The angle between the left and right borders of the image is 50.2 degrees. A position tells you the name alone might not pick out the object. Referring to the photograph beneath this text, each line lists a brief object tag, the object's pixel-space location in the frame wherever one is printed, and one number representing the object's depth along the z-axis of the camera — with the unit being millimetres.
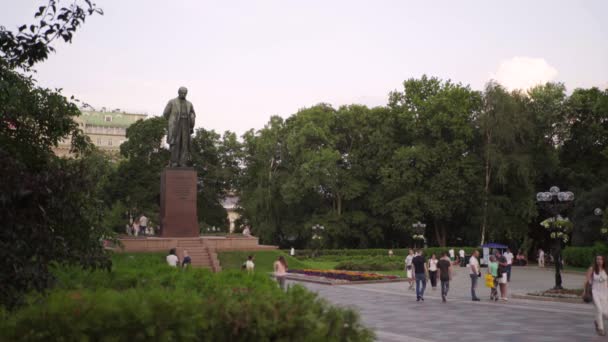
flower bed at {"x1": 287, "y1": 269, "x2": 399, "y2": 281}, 28234
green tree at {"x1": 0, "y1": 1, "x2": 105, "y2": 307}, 5980
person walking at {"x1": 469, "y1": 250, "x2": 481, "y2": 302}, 20203
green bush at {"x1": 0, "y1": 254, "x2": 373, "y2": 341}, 5441
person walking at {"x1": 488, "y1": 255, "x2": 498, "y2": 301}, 20000
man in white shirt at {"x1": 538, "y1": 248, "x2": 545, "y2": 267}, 45238
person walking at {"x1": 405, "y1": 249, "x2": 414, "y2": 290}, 24859
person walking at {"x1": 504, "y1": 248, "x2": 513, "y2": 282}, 28747
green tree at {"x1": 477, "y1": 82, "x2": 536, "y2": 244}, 49344
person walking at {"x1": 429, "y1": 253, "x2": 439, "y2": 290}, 23641
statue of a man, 31469
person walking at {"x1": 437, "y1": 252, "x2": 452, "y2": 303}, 20141
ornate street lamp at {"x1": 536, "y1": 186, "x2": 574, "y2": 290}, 22797
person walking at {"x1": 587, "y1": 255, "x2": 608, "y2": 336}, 12461
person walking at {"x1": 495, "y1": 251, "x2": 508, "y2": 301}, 20328
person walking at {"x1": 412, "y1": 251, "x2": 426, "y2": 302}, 20391
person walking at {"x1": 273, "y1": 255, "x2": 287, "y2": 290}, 19672
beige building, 113375
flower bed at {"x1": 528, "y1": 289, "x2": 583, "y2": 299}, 20219
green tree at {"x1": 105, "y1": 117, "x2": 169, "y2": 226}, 57438
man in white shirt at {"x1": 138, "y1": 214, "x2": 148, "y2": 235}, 43222
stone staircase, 30466
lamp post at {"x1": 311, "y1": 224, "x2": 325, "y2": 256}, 51672
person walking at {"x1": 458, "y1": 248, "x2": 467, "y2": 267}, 45156
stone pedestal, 30562
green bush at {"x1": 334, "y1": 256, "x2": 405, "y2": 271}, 35938
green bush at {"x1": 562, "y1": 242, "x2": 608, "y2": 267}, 39688
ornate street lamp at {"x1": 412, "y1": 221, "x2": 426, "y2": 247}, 46034
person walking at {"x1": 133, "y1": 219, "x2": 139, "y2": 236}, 43956
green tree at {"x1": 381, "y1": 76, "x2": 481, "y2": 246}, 50250
